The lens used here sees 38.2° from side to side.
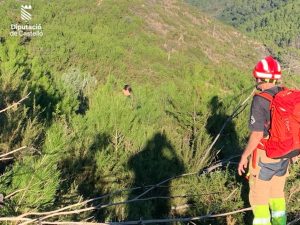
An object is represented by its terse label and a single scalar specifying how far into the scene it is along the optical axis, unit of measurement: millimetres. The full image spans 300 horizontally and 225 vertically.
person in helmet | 3689
